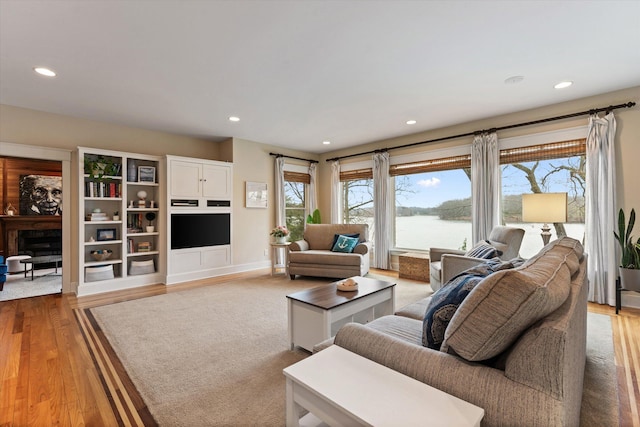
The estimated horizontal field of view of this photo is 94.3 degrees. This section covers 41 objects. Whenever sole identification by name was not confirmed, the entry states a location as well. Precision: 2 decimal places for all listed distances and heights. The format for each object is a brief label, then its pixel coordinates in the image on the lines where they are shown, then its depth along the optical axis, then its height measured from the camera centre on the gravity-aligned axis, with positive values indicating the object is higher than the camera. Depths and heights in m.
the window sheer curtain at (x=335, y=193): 6.73 +0.49
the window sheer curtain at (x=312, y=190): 6.91 +0.58
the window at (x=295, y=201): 6.71 +0.32
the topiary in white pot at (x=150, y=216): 5.09 +0.00
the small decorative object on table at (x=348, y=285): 2.69 -0.65
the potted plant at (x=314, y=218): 6.63 -0.07
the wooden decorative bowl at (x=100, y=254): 4.47 -0.58
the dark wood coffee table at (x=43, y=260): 5.54 -0.84
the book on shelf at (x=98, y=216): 4.42 +0.00
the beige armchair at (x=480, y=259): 3.23 -0.48
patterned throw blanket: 1.33 -0.44
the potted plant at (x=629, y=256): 3.13 -0.47
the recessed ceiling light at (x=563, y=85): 3.35 +1.47
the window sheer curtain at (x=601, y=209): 3.54 +0.05
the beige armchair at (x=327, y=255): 4.78 -0.67
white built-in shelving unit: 4.32 -0.06
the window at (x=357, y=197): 6.41 +0.40
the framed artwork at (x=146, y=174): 4.86 +0.70
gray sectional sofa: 0.91 -0.49
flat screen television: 4.97 -0.25
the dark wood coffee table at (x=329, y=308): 2.27 -0.78
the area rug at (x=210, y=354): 1.75 -1.13
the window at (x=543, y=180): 3.93 +0.47
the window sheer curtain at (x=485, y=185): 4.43 +0.44
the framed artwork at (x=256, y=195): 5.91 +0.42
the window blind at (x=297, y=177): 6.57 +0.86
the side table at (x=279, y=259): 5.31 -0.85
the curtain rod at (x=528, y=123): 3.53 +1.27
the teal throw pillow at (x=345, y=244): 5.15 -0.52
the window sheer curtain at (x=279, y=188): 6.27 +0.58
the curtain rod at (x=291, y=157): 6.27 +1.28
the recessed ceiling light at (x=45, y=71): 2.95 +1.47
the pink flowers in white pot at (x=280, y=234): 5.46 -0.35
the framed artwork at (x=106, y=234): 4.55 -0.28
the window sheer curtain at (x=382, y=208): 5.82 +0.12
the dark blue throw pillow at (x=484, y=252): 3.13 -0.42
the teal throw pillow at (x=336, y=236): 5.39 -0.39
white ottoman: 5.34 -0.88
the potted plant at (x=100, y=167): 4.30 +0.74
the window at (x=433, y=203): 5.04 +0.20
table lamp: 3.22 +0.07
